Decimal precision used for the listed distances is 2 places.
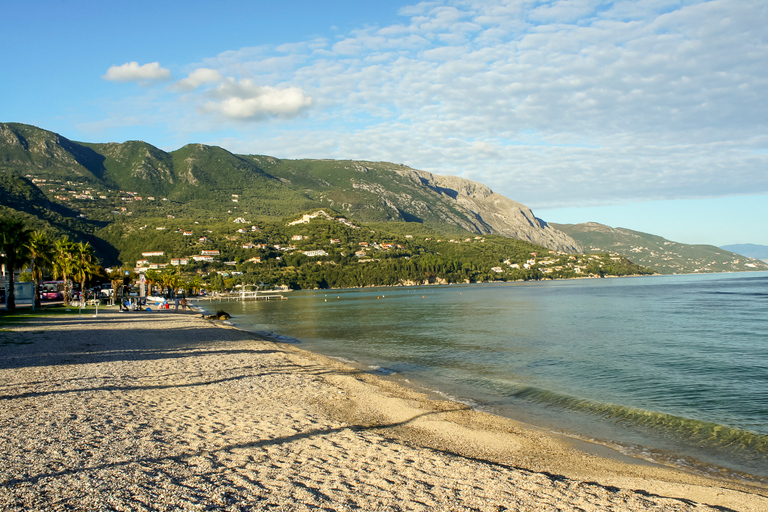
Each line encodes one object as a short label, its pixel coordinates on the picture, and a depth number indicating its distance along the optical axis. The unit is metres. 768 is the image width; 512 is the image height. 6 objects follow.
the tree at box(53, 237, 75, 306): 51.81
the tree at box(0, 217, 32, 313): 37.12
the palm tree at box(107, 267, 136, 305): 84.00
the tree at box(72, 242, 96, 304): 54.51
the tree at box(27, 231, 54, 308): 42.41
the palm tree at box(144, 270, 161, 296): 93.18
